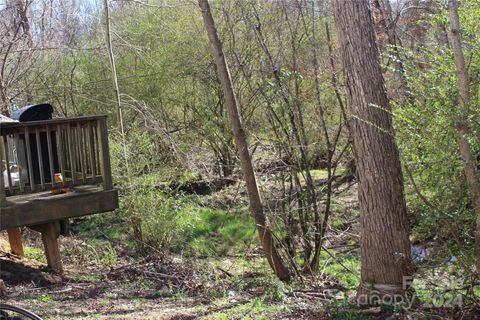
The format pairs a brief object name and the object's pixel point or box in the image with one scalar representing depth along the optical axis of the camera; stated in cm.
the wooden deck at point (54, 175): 768
